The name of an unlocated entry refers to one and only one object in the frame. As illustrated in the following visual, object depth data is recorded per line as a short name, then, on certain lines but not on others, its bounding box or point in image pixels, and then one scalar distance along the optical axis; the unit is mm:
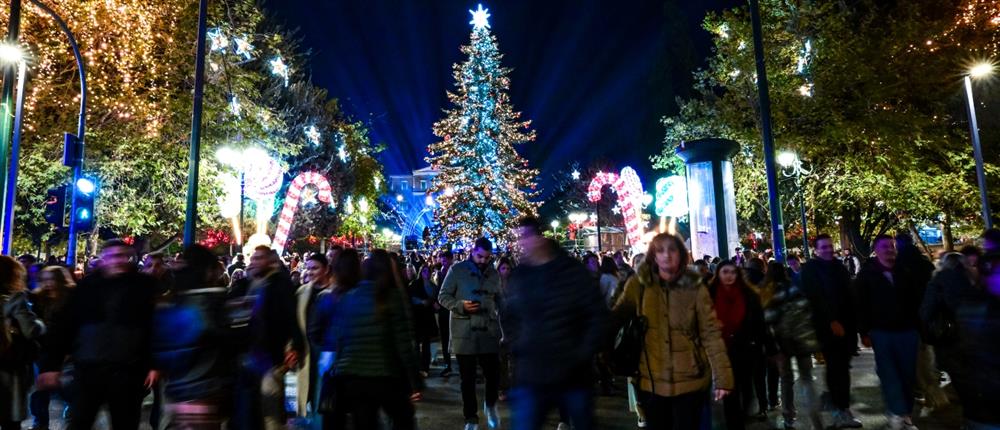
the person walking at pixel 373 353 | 4418
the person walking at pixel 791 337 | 6359
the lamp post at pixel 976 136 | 16953
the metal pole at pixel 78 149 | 13348
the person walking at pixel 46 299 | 6871
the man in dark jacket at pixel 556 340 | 4066
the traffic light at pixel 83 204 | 13308
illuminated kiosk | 16609
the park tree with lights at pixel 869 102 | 21312
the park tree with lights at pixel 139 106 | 17297
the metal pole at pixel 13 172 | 12071
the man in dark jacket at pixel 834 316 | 6660
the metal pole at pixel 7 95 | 10922
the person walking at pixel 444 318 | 10992
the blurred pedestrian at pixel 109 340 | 4801
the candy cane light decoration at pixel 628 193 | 17922
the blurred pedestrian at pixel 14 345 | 5629
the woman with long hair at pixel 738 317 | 6172
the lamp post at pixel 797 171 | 22381
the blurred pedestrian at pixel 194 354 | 3906
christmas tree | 32875
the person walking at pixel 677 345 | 4102
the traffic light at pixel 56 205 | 13078
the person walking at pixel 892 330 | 6238
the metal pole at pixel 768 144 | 12688
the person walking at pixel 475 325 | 6766
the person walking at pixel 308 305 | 6488
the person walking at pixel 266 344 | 4961
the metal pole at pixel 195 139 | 12258
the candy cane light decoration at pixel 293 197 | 16094
